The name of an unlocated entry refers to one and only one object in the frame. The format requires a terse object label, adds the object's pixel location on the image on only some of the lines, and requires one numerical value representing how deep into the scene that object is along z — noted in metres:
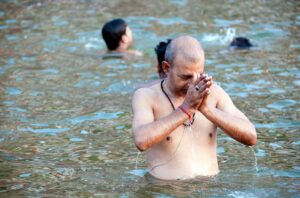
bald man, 10.18
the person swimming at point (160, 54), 14.66
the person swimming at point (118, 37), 23.79
